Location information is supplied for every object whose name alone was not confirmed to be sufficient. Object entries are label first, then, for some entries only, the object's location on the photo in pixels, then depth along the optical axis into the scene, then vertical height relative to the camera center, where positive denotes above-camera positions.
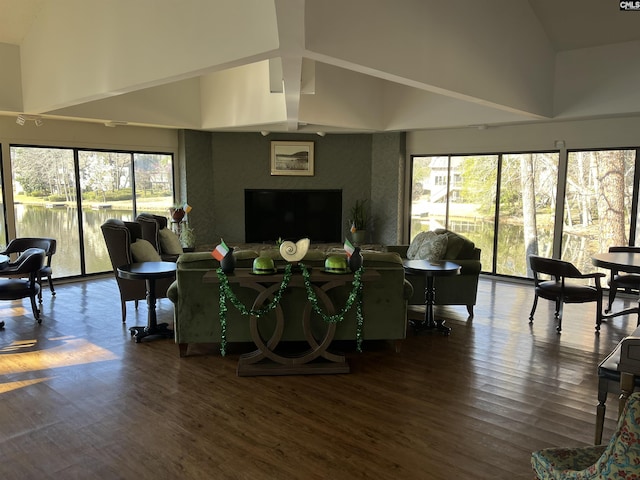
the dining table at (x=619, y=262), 4.96 -0.66
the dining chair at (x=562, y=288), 5.29 -1.02
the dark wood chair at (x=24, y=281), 5.39 -0.95
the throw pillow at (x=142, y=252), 5.73 -0.62
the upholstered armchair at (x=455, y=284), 6.02 -1.06
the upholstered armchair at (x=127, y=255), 5.56 -0.65
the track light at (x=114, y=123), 7.64 +1.35
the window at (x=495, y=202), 8.03 +0.01
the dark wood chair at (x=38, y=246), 6.59 -0.64
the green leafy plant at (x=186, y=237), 8.76 -0.66
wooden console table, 4.22 -1.24
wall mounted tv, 9.59 -0.24
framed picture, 9.53 +0.92
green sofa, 4.47 -1.00
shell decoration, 4.22 -0.44
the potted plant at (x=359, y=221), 9.39 -0.38
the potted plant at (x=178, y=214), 8.54 -0.21
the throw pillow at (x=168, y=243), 7.28 -0.64
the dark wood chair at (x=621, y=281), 5.78 -0.99
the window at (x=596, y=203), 7.16 +0.00
